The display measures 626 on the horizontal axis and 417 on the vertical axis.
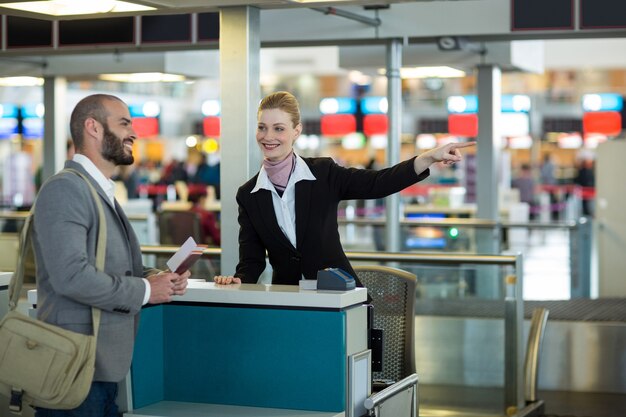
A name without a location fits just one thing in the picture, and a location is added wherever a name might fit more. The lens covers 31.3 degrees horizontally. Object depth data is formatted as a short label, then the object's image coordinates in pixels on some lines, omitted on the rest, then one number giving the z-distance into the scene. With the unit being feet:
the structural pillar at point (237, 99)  20.84
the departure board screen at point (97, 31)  30.50
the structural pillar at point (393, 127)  31.83
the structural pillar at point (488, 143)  42.47
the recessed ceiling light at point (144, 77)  44.24
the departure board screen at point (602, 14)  27.40
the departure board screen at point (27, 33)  31.53
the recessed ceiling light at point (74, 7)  17.85
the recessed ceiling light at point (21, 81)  44.91
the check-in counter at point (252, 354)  13.24
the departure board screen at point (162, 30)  30.30
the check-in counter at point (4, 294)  16.70
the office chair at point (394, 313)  17.11
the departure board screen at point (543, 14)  28.14
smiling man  11.35
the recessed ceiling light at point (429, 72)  42.57
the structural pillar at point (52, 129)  42.16
